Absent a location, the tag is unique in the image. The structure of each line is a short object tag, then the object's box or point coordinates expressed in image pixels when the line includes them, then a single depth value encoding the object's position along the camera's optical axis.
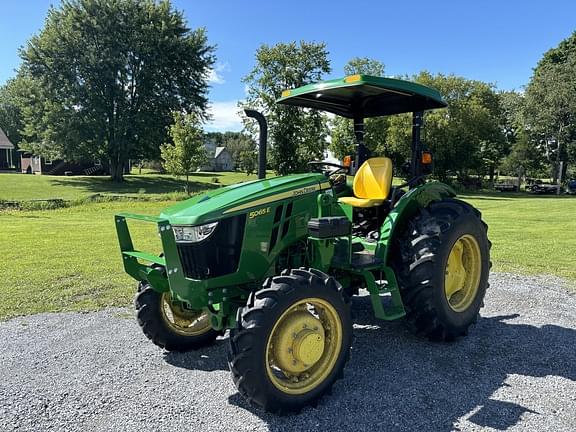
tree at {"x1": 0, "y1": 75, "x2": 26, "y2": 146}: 62.12
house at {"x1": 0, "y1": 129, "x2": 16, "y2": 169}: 51.62
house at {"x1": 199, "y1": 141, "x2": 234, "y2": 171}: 89.44
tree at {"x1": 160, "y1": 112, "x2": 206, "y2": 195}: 28.66
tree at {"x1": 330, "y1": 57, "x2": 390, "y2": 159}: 25.52
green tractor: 3.15
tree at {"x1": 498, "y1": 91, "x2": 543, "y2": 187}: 35.09
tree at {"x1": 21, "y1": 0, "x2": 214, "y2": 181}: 34.66
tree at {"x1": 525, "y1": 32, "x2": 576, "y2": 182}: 32.34
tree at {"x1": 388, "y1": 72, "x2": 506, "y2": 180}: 32.59
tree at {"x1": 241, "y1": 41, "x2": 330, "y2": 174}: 30.27
